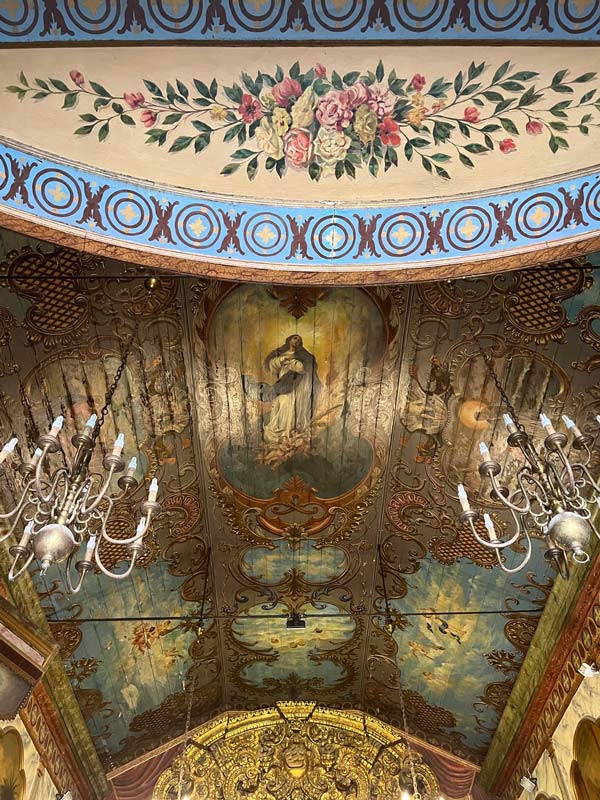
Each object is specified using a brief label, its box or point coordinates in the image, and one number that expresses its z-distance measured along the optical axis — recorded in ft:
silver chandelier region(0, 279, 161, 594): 12.07
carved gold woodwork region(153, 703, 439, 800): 30.81
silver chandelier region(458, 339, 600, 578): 12.34
